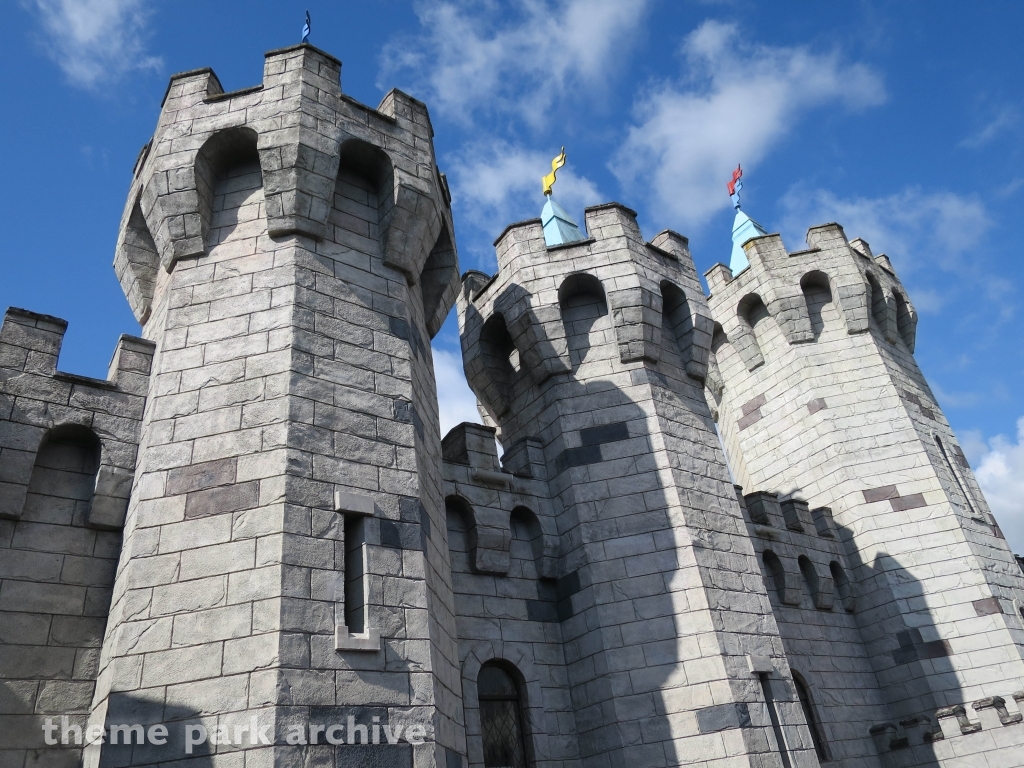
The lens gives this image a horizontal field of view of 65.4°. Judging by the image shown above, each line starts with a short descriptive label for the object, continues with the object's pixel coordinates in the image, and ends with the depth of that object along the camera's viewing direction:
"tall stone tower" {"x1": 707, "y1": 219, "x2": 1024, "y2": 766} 13.91
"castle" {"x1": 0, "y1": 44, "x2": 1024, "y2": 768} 7.10
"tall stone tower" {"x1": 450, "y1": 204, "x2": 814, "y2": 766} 9.98
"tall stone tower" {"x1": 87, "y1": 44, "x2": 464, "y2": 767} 6.80
